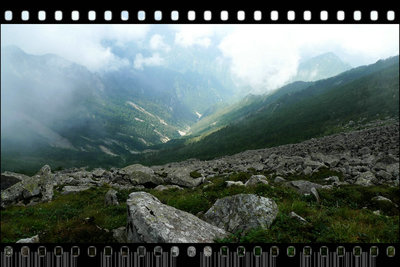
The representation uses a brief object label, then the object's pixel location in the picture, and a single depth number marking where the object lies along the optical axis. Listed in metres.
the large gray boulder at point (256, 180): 18.53
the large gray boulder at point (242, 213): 8.91
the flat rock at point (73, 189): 29.70
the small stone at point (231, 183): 16.62
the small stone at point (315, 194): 13.77
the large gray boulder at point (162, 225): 7.36
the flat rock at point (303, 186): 16.98
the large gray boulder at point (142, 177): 32.25
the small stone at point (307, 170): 27.48
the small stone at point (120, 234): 9.25
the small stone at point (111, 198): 18.78
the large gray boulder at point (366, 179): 19.80
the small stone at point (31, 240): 8.83
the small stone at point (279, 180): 22.19
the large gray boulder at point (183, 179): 28.77
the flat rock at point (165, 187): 25.96
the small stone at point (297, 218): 8.99
